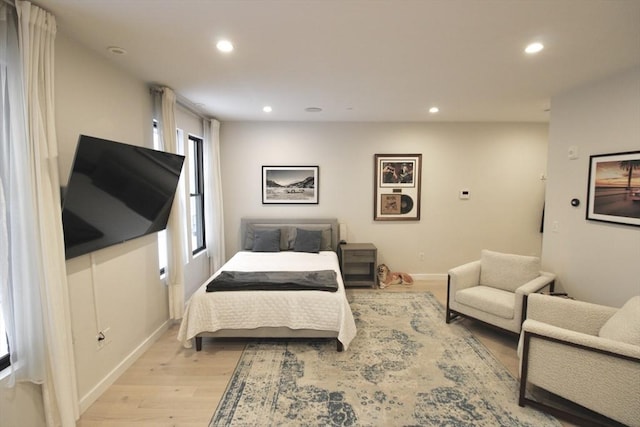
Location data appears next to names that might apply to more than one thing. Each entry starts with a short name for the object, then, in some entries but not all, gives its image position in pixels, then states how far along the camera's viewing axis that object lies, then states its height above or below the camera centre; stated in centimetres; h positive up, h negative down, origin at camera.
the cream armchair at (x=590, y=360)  181 -110
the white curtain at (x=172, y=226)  305 -39
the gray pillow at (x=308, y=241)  451 -74
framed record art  493 +9
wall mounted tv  188 -2
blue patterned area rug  207 -155
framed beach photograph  264 +6
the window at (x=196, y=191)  434 +0
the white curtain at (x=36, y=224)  163 -19
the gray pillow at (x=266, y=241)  452 -75
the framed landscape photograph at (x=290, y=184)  493 +13
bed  284 -118
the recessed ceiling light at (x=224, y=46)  213 +107
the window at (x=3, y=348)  166 -90
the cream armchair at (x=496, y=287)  293 -105
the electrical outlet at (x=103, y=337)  235 -118
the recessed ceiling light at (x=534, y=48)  217 +109
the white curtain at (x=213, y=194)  448 -4
